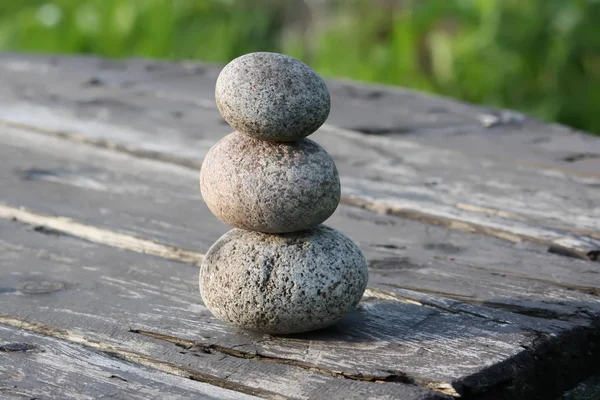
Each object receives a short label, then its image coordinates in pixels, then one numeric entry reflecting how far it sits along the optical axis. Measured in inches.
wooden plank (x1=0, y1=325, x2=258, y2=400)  36.6
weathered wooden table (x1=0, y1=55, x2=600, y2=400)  37.5
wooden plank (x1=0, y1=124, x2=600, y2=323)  41.7
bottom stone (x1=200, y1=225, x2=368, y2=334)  38.5
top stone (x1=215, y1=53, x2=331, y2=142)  38.3
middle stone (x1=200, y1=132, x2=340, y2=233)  38.6
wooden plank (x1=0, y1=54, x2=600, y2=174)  52.4
